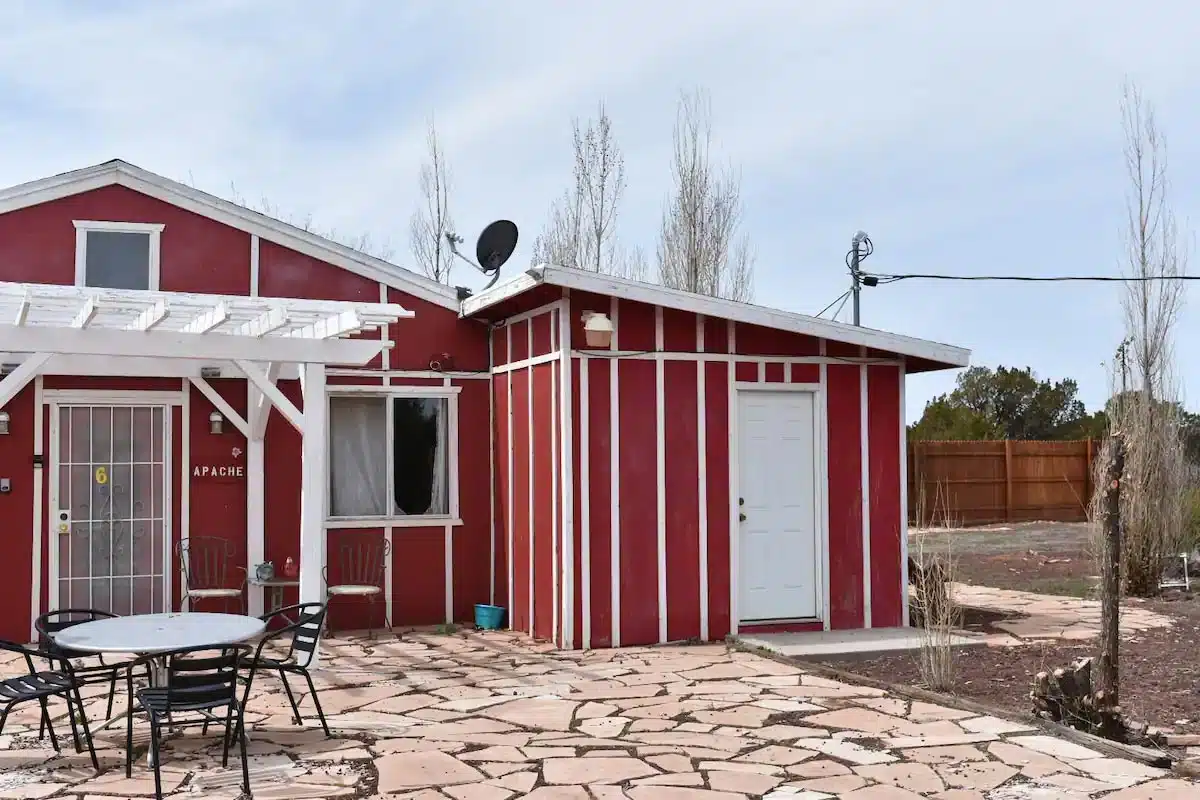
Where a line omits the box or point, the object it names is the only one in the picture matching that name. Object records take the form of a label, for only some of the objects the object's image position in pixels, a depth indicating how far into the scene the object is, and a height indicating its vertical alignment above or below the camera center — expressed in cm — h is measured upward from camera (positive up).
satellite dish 1052 +196
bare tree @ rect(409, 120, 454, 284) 2033 +429
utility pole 1816 +305
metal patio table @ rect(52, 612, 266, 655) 543 -84
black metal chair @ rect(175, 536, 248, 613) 948 -84
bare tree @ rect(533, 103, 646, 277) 1958 +433
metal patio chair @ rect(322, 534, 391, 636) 991 -85
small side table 955 -109
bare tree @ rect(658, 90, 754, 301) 1886 +379
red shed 868 -6
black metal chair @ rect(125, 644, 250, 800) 507 -103
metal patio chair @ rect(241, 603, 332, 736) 590 -96
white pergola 715 +84
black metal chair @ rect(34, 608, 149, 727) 553 -90
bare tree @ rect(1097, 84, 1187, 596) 1180 +93
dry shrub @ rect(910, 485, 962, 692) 689 -108
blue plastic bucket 977 -132
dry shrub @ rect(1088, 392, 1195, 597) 1177 -48
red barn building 872 +14
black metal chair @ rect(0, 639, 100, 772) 543 -106
